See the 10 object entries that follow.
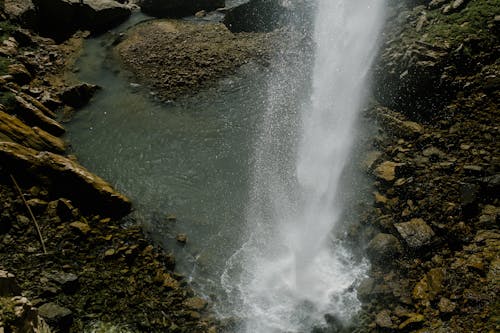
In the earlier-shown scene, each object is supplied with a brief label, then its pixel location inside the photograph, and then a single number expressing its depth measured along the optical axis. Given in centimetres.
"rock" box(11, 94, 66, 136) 1489
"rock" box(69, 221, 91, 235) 1091
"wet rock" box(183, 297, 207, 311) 980
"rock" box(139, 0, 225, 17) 2250
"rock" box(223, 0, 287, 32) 2077
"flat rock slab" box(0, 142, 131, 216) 1184
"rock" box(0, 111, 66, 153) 1273
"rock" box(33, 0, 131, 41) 2153
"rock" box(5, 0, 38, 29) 2052
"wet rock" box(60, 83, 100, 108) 1714
